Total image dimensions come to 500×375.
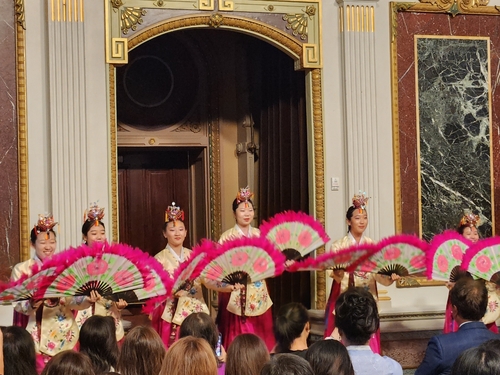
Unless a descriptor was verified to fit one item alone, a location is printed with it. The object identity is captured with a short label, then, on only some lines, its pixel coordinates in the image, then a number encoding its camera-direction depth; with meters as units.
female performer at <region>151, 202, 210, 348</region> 7.04
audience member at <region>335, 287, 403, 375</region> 3.91
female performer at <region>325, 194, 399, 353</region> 7.30
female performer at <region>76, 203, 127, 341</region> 6.65
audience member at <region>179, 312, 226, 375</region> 4.51
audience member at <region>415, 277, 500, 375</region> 4.09
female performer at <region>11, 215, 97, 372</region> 6.22
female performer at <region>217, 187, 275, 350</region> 7.12
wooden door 9.98
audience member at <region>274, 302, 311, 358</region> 4.36
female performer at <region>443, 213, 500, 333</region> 7.29
